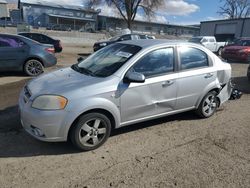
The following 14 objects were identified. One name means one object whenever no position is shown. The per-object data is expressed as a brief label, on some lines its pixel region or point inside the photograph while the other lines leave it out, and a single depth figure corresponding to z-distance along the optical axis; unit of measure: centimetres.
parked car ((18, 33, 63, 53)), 1146
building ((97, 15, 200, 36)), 4512
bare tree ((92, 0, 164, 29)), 2649
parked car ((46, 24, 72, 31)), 3631
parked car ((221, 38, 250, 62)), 1188
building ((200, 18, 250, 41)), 2726
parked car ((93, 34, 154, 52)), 1352
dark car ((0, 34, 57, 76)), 641
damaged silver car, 264
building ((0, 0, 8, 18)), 4126
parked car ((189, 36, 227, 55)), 1675
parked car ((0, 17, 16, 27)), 3093
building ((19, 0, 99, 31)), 3994
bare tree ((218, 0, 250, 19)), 4512
